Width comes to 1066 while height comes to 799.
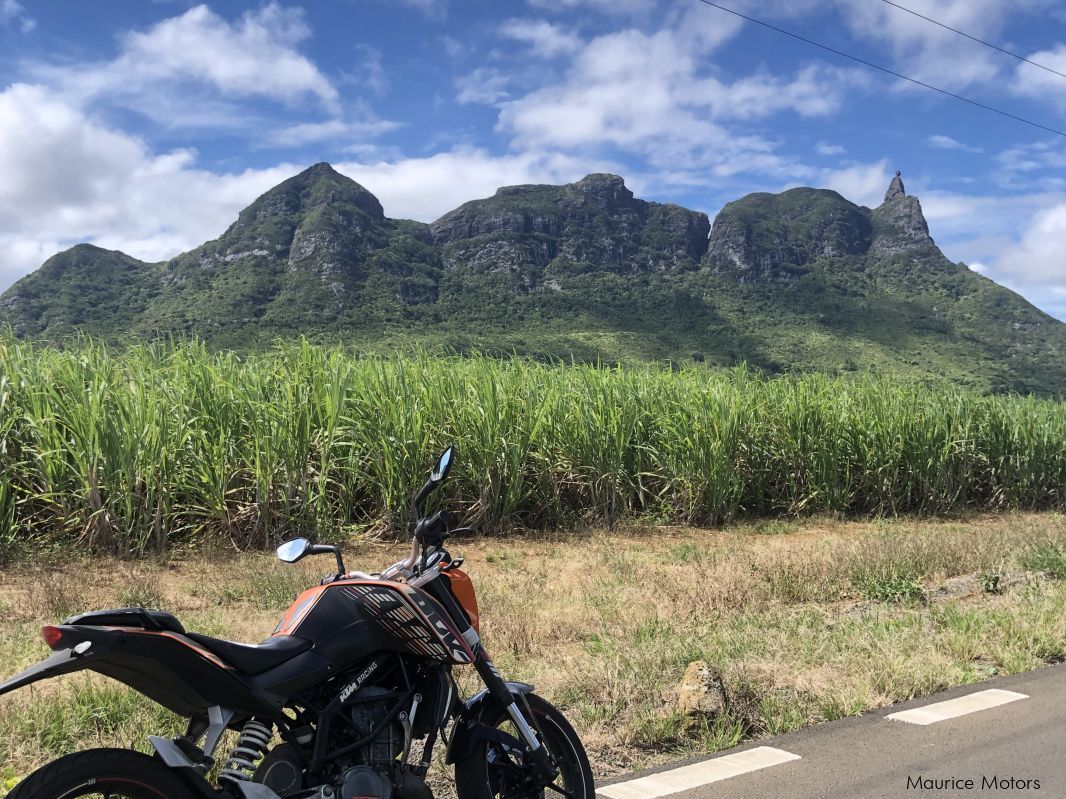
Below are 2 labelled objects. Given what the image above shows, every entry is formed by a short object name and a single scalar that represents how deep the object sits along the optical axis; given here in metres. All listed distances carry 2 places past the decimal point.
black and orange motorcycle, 2.02
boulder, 3.79
